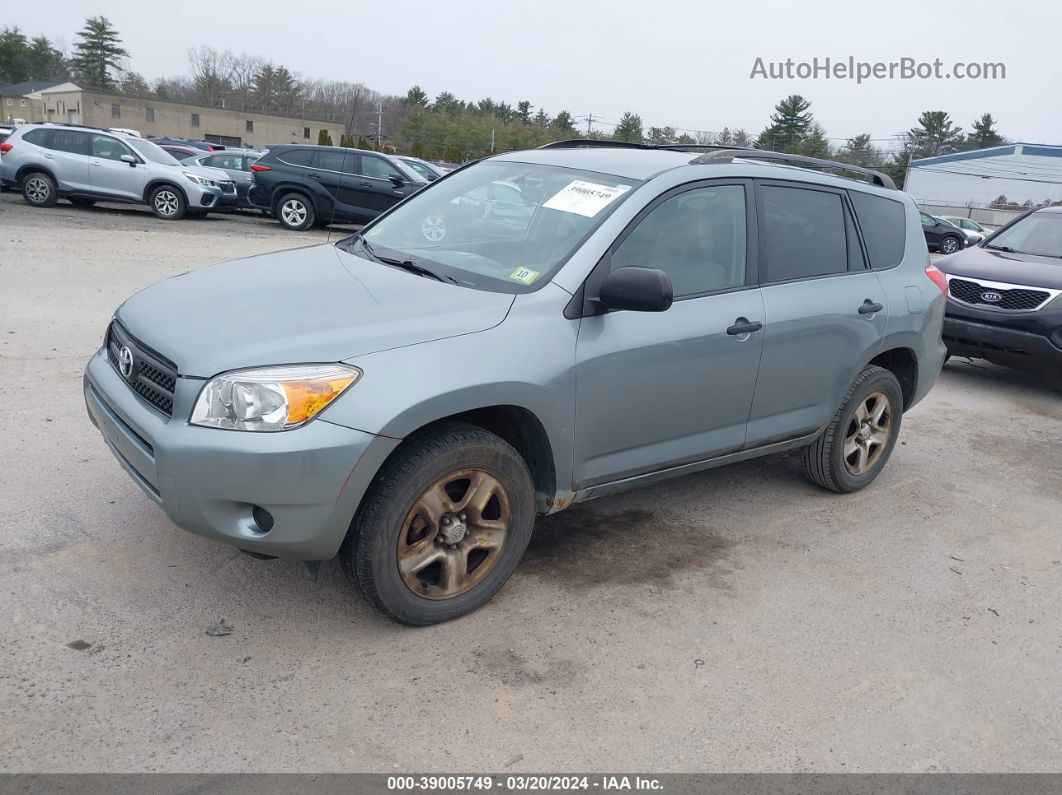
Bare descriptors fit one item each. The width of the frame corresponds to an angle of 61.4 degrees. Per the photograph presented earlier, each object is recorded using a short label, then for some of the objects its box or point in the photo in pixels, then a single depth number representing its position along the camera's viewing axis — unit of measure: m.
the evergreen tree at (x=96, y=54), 99.62
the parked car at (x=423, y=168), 18.38
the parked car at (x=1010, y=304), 7.65
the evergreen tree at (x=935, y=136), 76.53
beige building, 77.25
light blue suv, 2.98
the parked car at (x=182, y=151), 27.75
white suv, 16.30
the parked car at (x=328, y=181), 16.94
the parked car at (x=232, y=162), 19.72
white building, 60.44
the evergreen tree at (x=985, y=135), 85.50
